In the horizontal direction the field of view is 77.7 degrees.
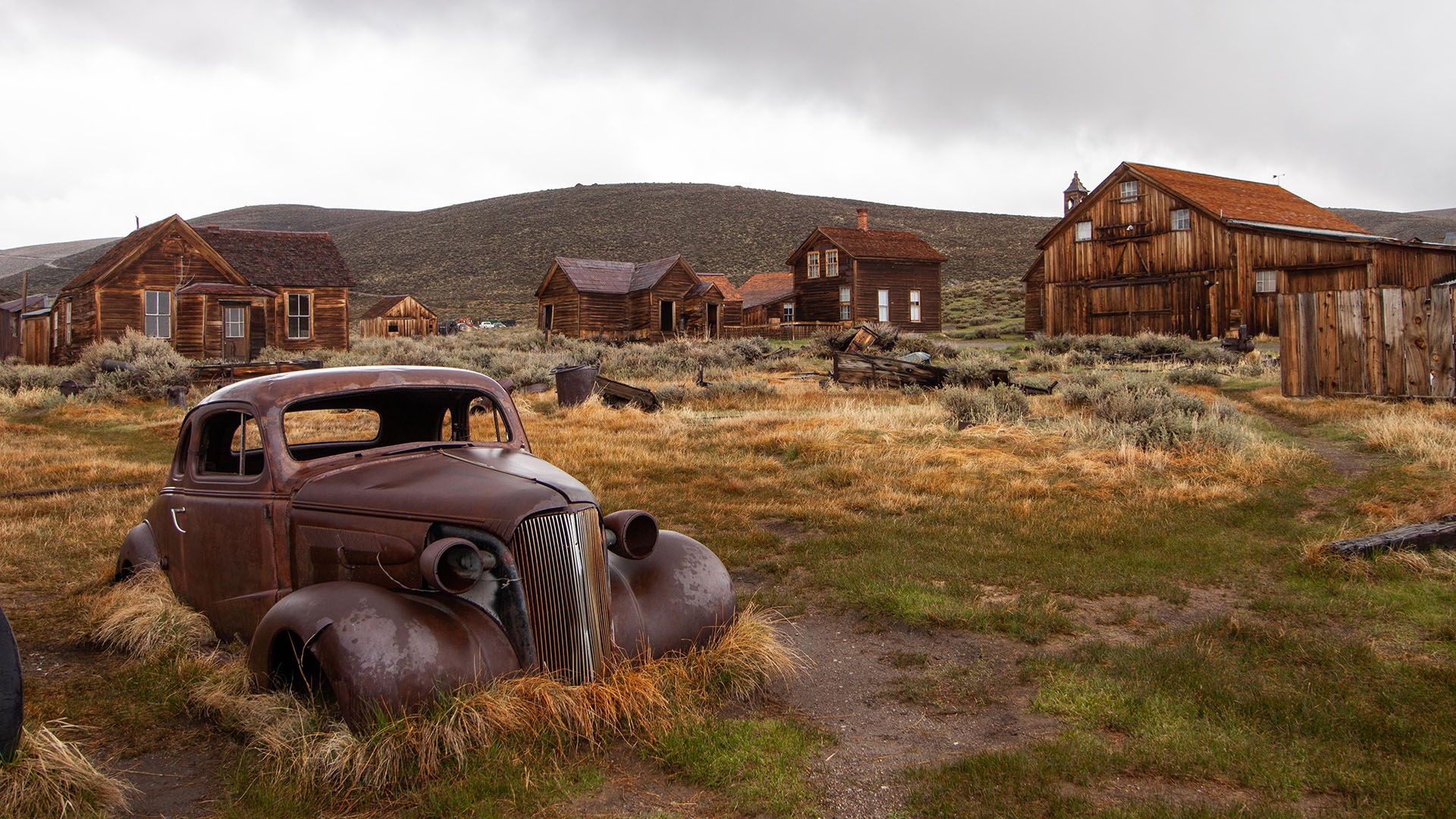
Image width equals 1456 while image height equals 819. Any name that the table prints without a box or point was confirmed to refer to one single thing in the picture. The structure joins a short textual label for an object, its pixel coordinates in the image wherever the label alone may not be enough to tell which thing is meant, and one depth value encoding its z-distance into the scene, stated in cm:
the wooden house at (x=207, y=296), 2792
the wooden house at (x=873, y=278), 4222
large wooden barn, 2956
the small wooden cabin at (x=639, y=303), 4075
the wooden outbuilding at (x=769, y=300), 5091
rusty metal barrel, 1739
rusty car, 395
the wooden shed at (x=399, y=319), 5278
